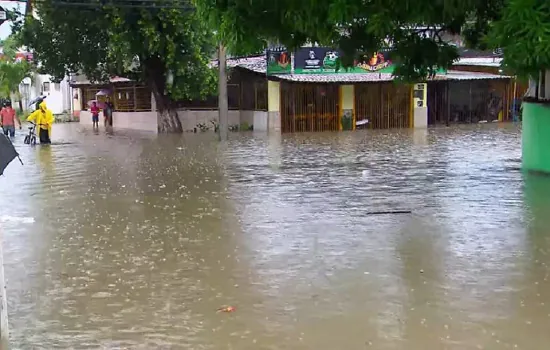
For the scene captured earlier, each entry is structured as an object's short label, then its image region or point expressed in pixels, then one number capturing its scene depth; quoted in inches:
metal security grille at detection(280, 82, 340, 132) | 1220.5
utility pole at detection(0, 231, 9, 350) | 177.0
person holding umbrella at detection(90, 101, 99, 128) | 1487.5
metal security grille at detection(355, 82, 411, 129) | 1262.3
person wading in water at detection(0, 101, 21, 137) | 996.6
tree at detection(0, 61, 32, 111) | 2080.5
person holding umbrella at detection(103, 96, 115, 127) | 1556.3
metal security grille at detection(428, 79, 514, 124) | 1369.3
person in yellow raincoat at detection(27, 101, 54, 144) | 907.6
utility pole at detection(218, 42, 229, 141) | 981.2
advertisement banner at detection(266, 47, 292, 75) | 1170.0
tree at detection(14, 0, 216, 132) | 994.7
